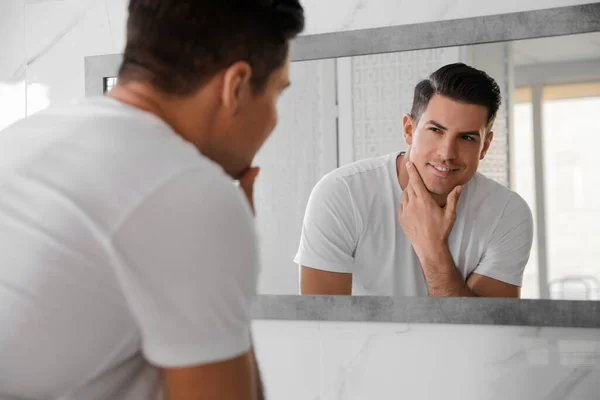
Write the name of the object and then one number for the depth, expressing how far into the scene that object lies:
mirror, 1.16
